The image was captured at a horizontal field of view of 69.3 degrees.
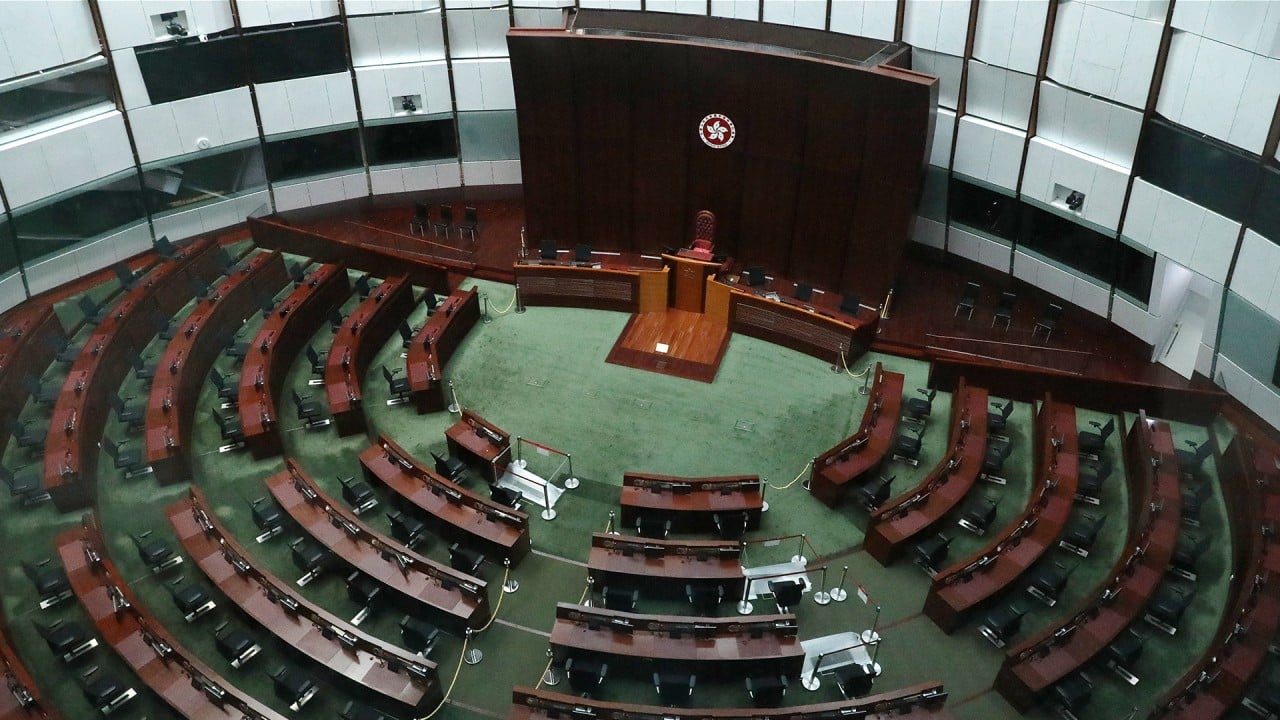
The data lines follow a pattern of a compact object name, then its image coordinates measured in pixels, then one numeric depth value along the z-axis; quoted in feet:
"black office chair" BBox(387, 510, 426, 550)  34.35
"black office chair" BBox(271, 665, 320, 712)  28.55
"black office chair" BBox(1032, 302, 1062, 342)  44.29
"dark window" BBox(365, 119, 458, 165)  54.65
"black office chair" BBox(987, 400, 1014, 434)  39.52
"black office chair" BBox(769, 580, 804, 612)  32.09
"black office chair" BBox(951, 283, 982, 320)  46.11
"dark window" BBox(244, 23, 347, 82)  49.70
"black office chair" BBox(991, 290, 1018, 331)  45.39
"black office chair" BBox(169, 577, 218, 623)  31.53
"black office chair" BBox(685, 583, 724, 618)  32.27
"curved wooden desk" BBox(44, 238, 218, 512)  35.83
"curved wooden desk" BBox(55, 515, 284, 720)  27.48
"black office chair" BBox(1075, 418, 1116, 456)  38.09
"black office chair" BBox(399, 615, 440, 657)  30.32
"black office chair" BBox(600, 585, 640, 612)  32.14
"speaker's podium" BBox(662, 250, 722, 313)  47.37
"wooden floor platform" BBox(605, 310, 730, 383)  44.91
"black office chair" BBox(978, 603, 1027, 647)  30.99
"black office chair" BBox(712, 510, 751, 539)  35.29
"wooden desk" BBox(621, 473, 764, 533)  35.19
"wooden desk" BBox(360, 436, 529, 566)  33.99
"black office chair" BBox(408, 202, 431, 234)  52.90
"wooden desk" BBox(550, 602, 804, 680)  29.63
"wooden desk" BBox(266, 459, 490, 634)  31.32
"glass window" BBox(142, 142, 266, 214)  49.67
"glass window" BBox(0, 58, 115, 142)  43.04
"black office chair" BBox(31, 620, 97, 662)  29.53
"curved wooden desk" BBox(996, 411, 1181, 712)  28.99
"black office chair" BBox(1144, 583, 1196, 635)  31.17
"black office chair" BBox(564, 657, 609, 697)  29.19
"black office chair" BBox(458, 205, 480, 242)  53.12
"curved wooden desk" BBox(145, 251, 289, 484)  37.04
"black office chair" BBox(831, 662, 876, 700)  29.32
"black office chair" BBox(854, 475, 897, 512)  36.11
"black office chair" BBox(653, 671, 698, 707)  28.86
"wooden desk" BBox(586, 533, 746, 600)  32.45
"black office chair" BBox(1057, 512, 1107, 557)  34.27
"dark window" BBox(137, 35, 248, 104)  47.11
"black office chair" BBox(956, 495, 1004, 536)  35.42
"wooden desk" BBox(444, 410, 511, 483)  37.65
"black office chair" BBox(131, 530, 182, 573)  32.99
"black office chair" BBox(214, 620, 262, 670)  30.14
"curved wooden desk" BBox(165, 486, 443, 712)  28.55
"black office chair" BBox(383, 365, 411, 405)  41.50
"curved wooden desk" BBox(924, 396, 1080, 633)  31.81
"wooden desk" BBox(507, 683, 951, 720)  27.43
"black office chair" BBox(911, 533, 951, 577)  33.71
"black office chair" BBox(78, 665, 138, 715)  28.22
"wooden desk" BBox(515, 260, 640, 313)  47.83
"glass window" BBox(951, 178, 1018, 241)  46.44
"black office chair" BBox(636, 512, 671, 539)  35.32
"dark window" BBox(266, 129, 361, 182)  53.01
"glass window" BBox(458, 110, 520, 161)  55.16
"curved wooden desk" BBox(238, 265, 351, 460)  38.37
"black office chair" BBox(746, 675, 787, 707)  29.12
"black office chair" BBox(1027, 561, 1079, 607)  32.45
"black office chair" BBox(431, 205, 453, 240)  53.47
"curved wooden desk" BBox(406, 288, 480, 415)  41.22
